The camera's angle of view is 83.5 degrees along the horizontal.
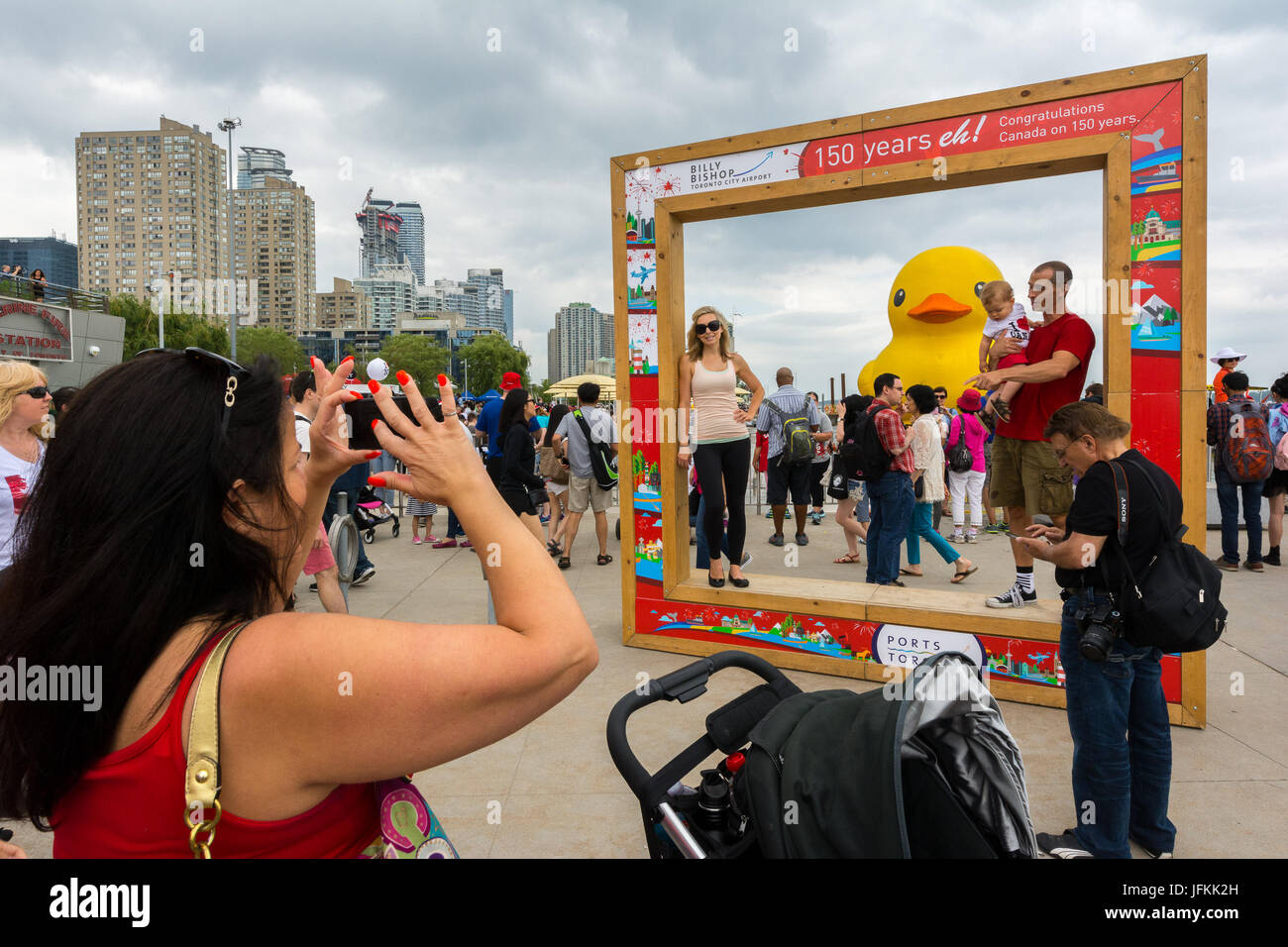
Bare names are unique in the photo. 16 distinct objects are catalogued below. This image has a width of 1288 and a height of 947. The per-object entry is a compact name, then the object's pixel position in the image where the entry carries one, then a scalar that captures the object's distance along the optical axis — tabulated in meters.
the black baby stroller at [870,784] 1.35
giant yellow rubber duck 14.34
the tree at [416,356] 68.12
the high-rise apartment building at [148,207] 90.88
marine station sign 31.38
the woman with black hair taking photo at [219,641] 0.97
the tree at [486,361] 78.38
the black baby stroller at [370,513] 8.98
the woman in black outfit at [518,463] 7.70
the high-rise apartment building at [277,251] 114.38
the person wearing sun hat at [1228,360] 9.06
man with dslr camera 2.77
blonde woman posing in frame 5.78
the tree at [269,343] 65.44
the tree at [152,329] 51.50
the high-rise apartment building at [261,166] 113.00
